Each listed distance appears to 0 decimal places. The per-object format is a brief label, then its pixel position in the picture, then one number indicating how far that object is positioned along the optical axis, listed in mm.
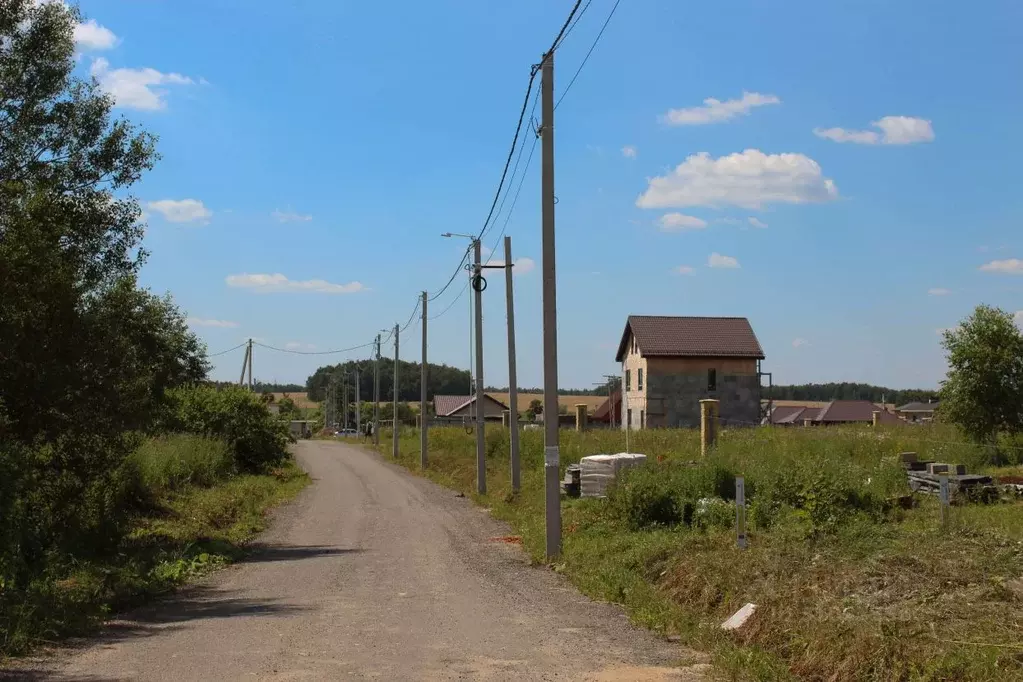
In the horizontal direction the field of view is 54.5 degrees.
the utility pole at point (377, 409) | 74706
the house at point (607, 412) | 81500
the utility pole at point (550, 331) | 16188
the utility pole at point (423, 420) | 44706
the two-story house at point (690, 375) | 60688
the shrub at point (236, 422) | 40656
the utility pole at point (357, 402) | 99906
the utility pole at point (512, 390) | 26266
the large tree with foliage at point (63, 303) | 14156
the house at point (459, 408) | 110938
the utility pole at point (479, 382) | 29566
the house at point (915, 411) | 111500
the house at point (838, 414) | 93750
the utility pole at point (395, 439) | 59472
